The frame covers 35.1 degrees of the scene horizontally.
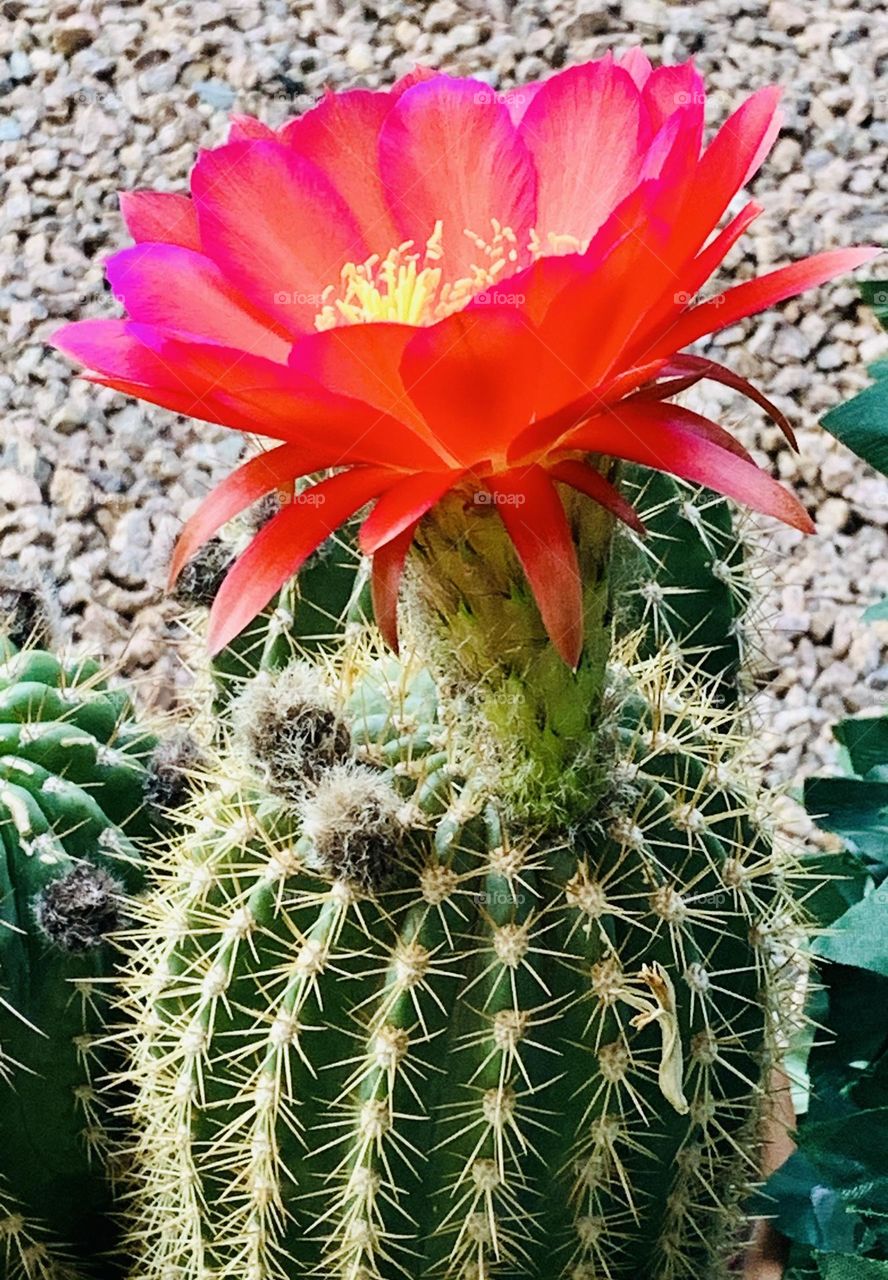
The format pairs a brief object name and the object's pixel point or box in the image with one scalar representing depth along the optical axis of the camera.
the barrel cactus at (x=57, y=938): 0.76
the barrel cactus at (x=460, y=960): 0.60
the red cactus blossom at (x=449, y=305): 0.45
